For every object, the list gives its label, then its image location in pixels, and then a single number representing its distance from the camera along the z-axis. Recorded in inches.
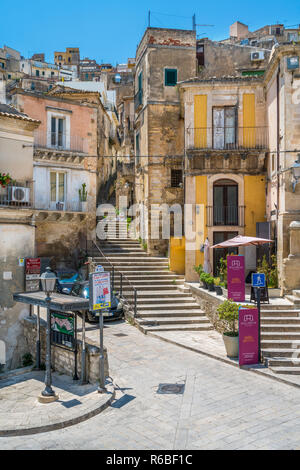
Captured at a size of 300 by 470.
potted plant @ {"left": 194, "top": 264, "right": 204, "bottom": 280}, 748.4
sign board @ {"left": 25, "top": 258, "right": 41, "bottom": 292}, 532.1
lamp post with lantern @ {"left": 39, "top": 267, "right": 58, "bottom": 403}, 373.4
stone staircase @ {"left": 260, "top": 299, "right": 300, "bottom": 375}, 458.6
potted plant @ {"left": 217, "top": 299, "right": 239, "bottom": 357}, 492.4
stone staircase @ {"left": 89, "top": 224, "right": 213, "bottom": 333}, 650.8
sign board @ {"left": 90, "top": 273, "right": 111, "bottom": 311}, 398.3
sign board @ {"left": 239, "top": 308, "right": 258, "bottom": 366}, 459.5
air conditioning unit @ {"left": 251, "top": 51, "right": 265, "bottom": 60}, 1059.9
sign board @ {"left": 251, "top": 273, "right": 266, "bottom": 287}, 569.2
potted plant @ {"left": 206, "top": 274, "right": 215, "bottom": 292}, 683.4
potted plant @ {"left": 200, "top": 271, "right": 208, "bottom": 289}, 700.8
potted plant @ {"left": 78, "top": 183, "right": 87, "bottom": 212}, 951.6
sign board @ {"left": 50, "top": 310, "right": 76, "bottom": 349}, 427.5
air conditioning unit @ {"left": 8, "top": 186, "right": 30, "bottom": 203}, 548.1
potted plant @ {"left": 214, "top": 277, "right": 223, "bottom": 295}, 655.8
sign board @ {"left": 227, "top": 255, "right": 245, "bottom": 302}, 590.2
